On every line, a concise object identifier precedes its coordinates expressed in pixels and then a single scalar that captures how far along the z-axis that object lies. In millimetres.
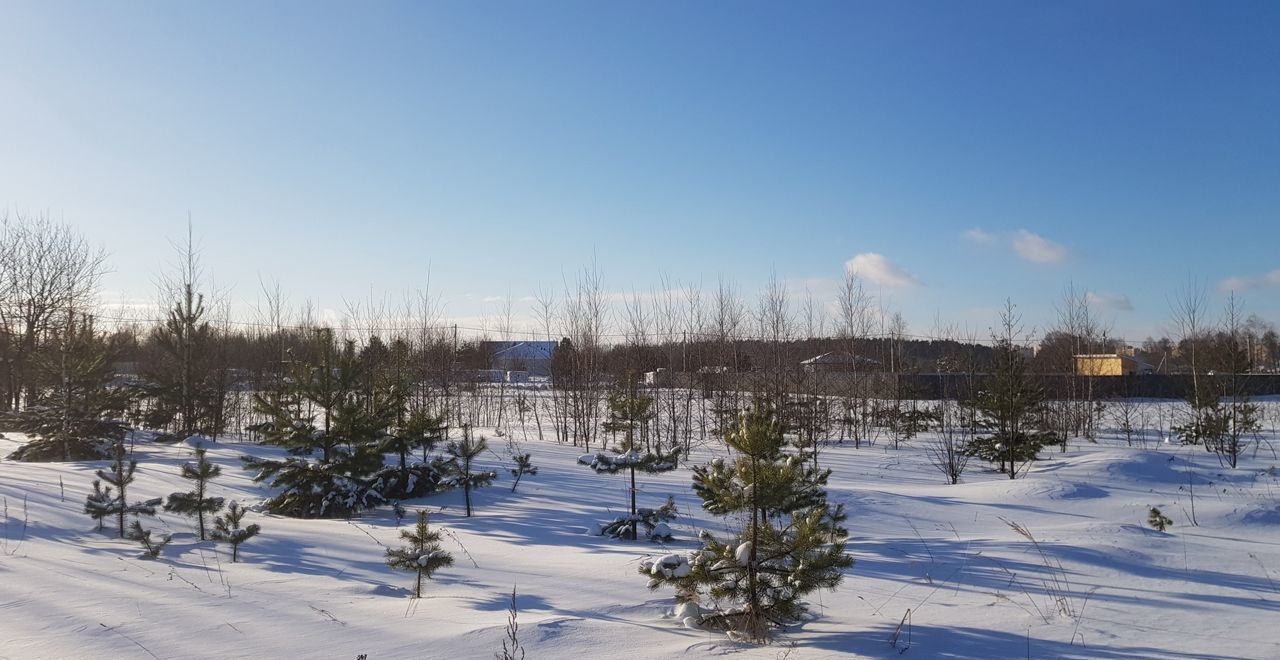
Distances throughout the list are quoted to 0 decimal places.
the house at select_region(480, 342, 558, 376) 31867
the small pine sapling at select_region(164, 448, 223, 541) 6977
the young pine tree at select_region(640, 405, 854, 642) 4266
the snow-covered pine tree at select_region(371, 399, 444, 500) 9617
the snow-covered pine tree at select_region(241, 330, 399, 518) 8680
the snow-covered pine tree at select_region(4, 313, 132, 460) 12055
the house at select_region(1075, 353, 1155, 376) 34725
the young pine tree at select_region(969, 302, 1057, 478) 13523
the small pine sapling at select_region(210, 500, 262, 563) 6477
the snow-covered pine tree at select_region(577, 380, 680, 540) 8202
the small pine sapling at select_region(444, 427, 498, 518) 8992
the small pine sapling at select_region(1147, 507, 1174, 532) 8172
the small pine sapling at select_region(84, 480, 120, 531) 7117
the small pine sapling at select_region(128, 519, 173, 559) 6414
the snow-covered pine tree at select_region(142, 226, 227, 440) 14680
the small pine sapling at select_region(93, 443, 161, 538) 7008
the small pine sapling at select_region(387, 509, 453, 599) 5309
